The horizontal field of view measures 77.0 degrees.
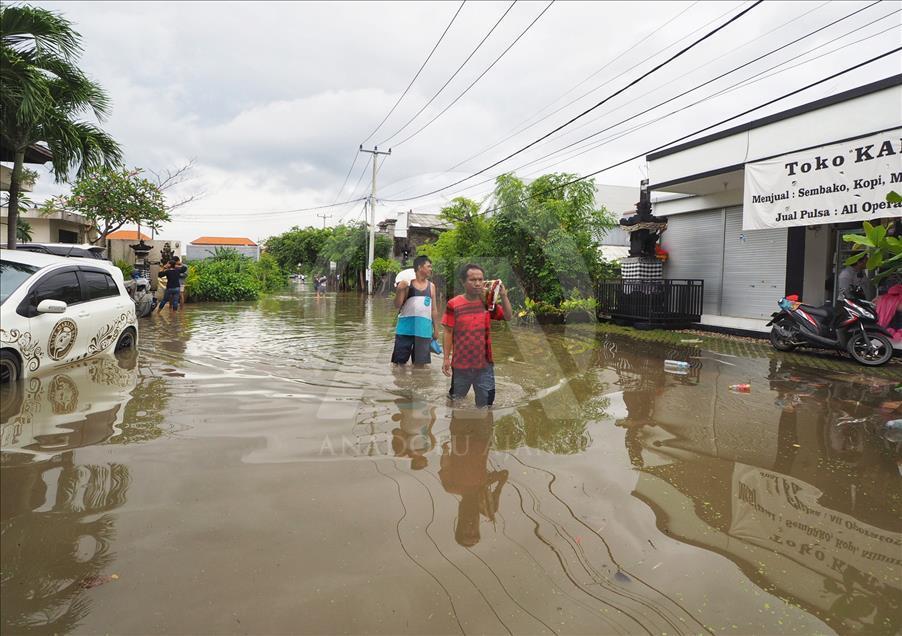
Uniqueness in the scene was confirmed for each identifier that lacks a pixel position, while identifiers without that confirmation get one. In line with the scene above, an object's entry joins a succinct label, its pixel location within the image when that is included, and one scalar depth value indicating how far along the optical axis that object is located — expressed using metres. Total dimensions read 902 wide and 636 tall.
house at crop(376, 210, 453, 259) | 41.00
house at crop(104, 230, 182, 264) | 24.61
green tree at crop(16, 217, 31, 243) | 24.25
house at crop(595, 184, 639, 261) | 35.53
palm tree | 10.33
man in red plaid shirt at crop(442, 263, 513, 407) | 5.38
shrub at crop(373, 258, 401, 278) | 36.34
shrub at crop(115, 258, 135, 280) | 21.13
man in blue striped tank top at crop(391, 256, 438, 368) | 6.89
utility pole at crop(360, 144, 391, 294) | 35.09
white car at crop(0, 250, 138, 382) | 5.44
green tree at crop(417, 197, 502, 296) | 16.81
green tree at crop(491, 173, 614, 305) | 15.36
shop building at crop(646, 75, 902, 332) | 9.68
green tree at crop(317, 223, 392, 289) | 42.88
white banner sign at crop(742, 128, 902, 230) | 9.23
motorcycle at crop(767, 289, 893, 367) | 8.88
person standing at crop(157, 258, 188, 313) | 16.12
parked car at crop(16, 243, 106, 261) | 11.83
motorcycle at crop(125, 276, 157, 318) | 13.89
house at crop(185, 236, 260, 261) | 69.62
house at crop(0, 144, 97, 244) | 30.69
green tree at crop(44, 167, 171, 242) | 24.02
